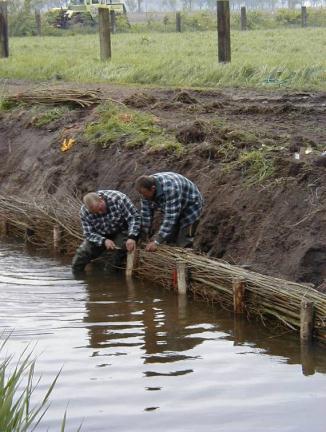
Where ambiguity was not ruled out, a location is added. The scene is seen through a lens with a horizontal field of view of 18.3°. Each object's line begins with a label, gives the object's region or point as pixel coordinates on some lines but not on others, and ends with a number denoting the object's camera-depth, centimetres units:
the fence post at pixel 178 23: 5114
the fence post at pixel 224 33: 2309
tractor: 5456
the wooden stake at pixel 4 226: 1631
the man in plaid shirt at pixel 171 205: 1211
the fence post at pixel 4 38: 3035
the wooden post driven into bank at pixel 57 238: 1483
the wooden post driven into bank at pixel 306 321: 945
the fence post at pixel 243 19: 4741
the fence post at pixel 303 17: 5375
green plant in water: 579
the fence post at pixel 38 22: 5050
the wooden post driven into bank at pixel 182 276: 1166
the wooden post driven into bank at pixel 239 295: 1059
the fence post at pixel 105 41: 2656
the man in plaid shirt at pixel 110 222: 1259
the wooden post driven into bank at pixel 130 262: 1274
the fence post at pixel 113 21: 5053
